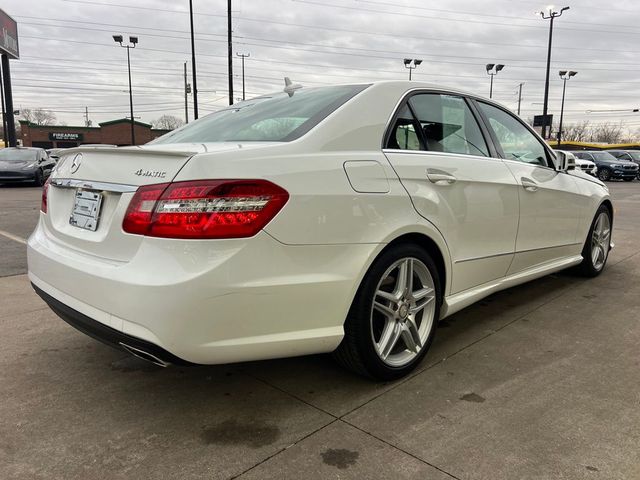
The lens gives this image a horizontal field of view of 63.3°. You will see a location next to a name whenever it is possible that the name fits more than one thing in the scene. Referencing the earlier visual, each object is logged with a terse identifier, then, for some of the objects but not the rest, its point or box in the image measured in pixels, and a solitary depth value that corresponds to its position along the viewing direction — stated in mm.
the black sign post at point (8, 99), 23578
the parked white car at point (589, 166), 22931
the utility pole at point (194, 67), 22328
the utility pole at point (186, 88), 37331
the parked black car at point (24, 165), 16266
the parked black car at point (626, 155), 30234
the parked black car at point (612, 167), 26594
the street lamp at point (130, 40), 35375
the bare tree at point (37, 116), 94762
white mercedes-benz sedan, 2064
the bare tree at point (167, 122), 90612
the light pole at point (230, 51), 19938
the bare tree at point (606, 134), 117125
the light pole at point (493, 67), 39781
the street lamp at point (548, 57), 26953
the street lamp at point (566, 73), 45972
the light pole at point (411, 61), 41038
